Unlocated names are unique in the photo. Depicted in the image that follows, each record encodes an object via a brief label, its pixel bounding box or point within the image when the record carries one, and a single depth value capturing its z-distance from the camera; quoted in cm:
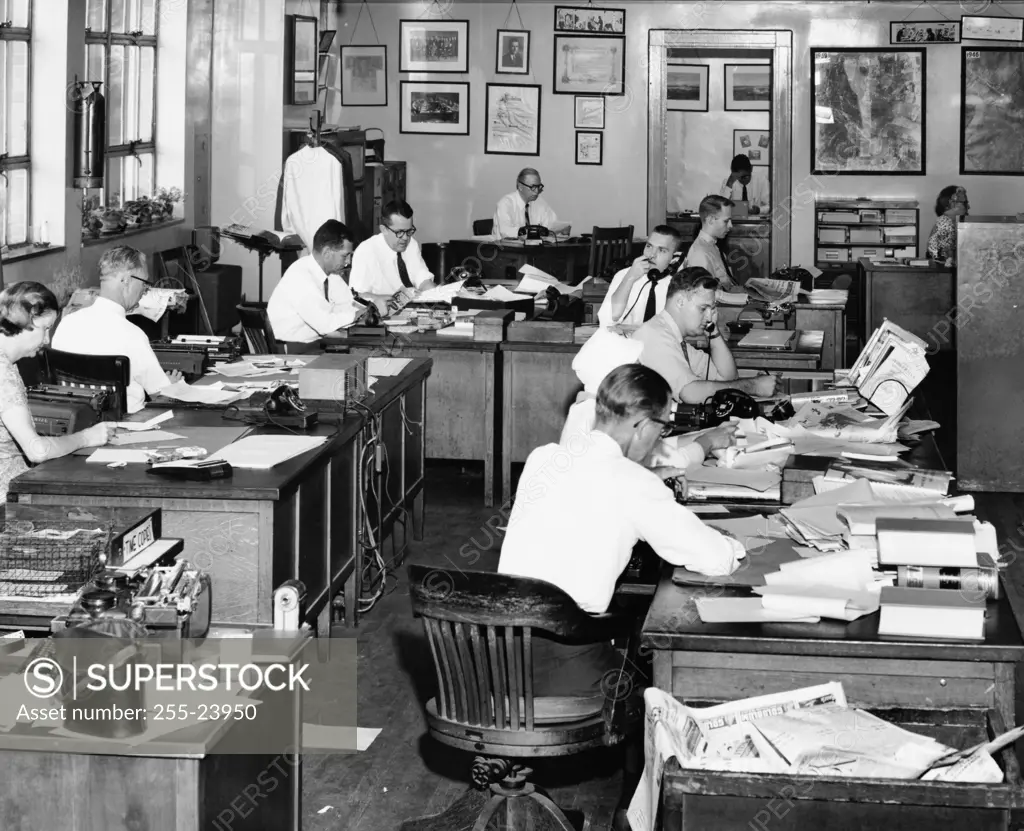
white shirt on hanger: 1126
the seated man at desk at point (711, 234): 906
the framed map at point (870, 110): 1366
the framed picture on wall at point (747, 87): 1519
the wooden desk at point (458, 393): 754
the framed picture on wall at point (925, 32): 1355
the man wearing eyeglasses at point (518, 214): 1250
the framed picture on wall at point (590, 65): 1391
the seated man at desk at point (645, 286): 768
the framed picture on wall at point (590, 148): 1404
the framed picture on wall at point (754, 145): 1531
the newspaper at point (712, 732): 288
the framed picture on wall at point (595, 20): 1384
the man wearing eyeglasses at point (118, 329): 554
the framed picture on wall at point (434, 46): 1410
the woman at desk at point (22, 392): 454
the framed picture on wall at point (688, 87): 1531
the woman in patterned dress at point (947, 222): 1195
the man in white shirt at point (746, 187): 1344
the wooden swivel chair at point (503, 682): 324
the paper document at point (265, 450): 456
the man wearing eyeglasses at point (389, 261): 912
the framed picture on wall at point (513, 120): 1408
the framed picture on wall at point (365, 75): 1423
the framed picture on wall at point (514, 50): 1400
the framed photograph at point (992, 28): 1353
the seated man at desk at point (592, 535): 349
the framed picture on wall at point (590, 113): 1397
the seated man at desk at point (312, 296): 752
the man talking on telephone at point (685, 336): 575
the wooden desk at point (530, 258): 1181
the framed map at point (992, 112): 1359
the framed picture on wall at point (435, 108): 1418
